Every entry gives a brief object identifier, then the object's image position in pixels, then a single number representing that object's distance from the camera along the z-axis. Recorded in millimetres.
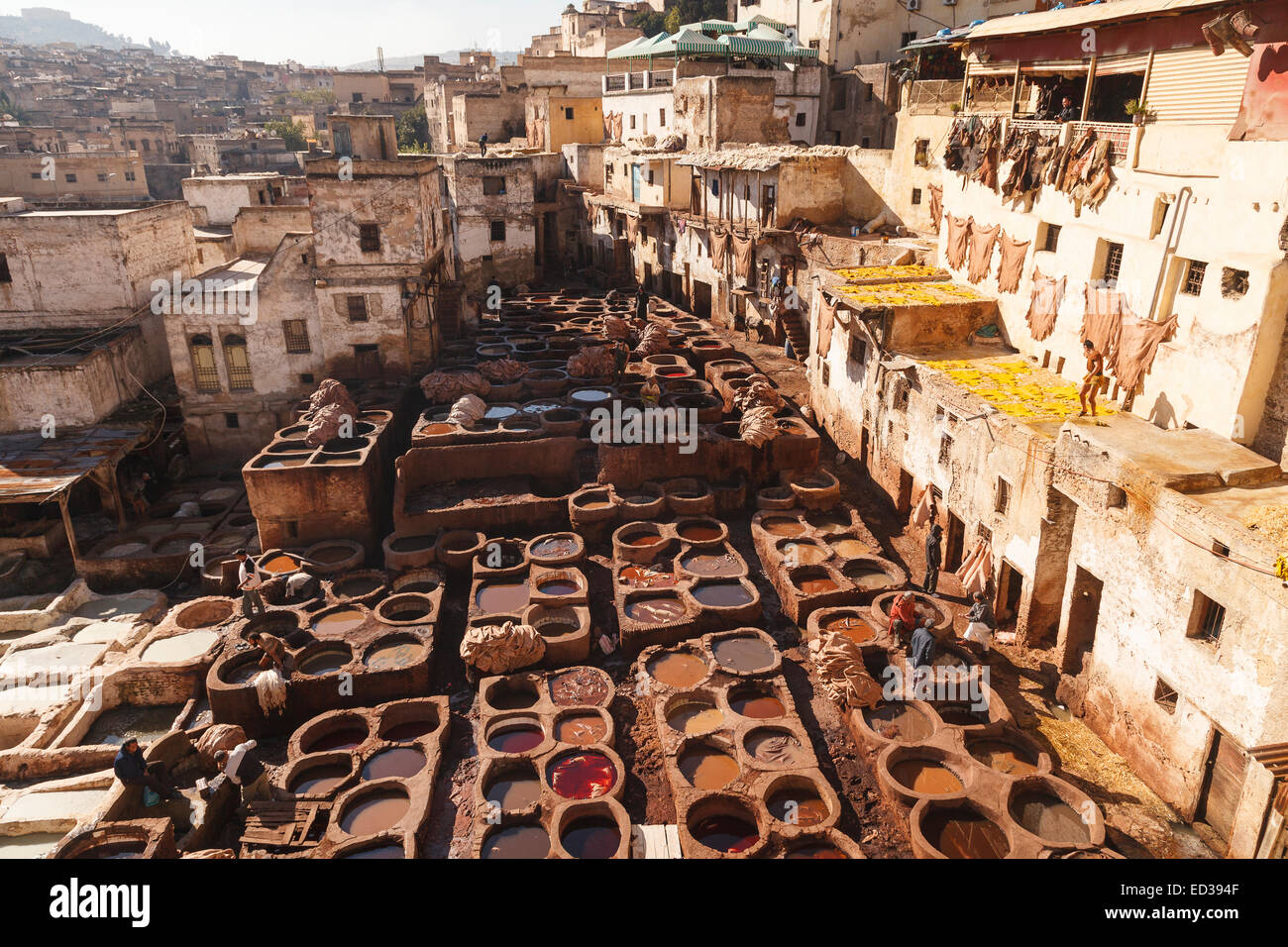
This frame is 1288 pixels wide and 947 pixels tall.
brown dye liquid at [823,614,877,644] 15664
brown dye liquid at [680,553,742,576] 18188
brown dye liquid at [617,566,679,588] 17625
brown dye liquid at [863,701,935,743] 13508
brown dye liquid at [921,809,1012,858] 11367
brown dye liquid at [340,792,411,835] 12430
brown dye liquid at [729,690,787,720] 14289
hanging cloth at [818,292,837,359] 23547
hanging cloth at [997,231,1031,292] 19406
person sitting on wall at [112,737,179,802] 12477
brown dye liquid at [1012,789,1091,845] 11508
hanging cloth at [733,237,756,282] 30828
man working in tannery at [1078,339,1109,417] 15133
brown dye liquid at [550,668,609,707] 14859
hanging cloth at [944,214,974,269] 21917
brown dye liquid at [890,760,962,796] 12445
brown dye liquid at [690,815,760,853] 11961
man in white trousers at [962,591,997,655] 14742
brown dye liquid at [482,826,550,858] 11727
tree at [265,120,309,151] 64450
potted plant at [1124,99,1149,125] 15758
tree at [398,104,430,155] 67000
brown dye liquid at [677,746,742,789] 12883
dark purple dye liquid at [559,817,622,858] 11755
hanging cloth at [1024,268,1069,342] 18031
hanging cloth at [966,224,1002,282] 20594
